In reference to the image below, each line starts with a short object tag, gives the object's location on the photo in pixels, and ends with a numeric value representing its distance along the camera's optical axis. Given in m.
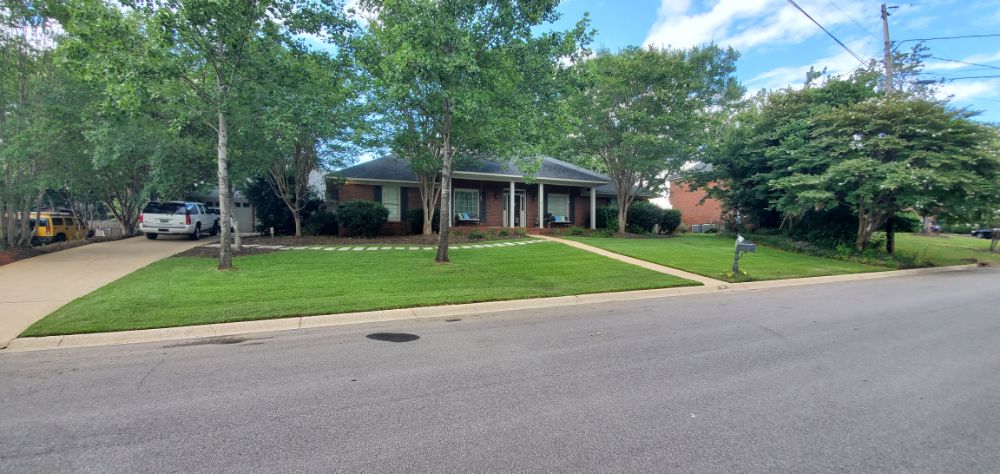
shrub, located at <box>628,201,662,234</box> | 24.55
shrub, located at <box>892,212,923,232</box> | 18.64
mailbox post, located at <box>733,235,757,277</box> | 11.02
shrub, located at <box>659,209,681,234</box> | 25.08
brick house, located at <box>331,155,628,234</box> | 20.77
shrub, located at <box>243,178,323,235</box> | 20.25
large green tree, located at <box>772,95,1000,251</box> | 13.82
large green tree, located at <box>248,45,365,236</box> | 10.40
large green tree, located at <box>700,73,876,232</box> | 17.47
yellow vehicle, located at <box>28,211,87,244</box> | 20.11
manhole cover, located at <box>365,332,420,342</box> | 5.82
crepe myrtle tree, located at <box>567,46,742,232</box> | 19.50
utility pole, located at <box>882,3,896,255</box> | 17.94
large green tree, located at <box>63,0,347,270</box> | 8.95
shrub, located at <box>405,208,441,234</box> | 20.53
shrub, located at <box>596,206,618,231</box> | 24.31
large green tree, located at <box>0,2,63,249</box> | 11.69
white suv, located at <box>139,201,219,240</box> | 17.66
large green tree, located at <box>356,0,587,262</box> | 9.90
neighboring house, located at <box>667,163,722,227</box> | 35.03
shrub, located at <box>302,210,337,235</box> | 19.02
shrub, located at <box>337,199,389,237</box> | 18.05
